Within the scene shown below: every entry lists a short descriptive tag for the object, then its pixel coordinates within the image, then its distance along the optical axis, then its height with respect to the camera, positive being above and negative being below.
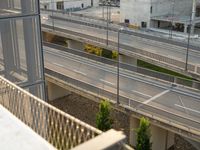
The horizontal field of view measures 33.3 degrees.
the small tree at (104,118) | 24.73 -9.07
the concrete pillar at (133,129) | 27.32 -10.92
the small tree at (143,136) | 22.68 -9.68
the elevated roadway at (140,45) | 32.19 -6.18
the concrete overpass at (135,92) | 23.61 -8.53
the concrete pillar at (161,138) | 26.31 -11.45
